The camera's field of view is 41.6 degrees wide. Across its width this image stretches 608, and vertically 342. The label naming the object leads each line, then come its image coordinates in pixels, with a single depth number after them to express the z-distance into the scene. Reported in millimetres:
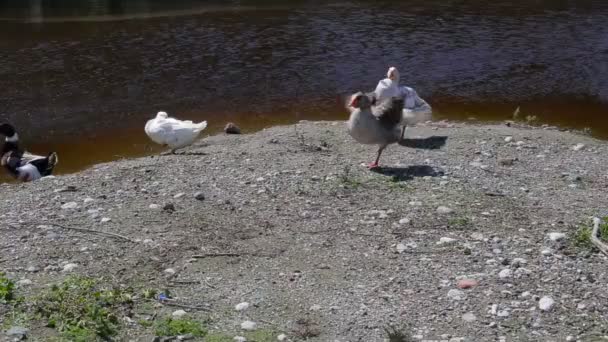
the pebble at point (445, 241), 8465
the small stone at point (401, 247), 8343
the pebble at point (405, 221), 9086
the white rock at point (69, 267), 7751
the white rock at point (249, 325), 6809
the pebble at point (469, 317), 6883
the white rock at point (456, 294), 7266
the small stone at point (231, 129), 15219
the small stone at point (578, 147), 12847
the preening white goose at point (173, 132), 13328
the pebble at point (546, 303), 7016
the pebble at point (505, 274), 7609
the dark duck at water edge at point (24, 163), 12766
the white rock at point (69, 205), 9594
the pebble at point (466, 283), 7441
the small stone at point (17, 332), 6535
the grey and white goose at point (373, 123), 11570
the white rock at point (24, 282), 7379
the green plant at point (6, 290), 7055
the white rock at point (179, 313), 6961
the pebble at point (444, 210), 9298
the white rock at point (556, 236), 8438
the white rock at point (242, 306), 7134
